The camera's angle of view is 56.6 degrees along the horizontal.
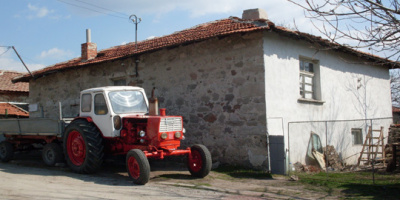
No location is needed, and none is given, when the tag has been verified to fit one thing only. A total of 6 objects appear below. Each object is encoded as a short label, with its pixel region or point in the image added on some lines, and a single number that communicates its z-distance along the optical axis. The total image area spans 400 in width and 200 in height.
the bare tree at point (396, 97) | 26.03
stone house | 9.28
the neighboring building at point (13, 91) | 22.84
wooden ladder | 10.49
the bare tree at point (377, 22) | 5.30
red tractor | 7.93
